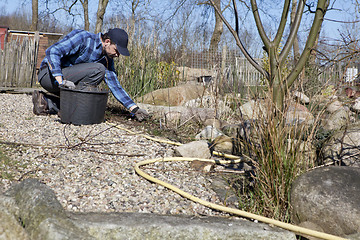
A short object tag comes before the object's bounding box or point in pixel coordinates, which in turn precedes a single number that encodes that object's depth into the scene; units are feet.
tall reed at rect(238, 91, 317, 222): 6.21
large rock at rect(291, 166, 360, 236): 5.90
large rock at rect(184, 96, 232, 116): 15.42
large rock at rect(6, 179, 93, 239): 4.67
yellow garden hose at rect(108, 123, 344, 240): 5.58
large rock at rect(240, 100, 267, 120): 16.52
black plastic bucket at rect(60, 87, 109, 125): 11.80
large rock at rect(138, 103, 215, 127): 13.88
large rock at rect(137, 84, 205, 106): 17.39
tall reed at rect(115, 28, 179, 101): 17.66
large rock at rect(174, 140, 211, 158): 9.62
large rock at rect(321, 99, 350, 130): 13.35
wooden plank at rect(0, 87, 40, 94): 26.80
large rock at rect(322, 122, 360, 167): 7.89
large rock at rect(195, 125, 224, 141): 11.86
